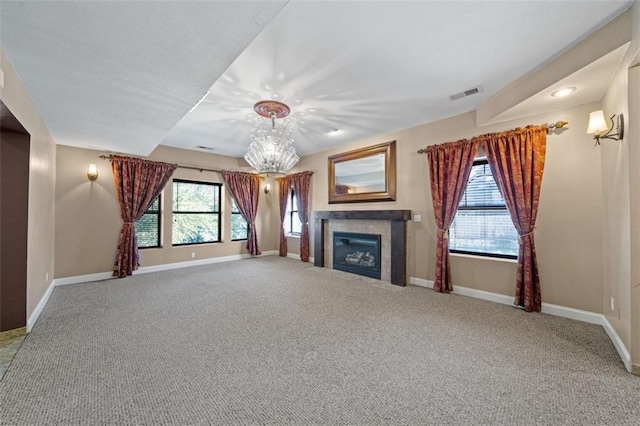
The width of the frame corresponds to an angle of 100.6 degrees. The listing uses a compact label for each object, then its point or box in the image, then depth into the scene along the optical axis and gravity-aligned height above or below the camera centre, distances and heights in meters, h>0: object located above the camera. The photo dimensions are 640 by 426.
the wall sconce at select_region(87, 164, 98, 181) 4.80 +0.75
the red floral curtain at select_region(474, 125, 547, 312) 3.30 +0.33
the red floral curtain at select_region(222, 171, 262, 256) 6.69 +0.48
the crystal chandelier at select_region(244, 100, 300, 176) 3.71 +0.98
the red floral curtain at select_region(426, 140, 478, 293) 3.95 +0.43
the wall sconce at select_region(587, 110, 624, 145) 2.35 +0.84
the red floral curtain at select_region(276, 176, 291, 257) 7.16 +0.17
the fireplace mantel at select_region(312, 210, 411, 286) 4.55 -0.38
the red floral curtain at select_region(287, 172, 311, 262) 6.60 +0.13
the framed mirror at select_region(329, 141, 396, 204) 4.94 +0.81
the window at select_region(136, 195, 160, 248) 5.51 -0.28
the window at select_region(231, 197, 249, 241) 6.86 -0.29
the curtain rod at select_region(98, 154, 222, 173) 5.96 +1.07
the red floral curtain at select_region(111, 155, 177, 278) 5.05 +0.34
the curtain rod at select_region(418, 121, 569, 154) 3.18 +1.08
